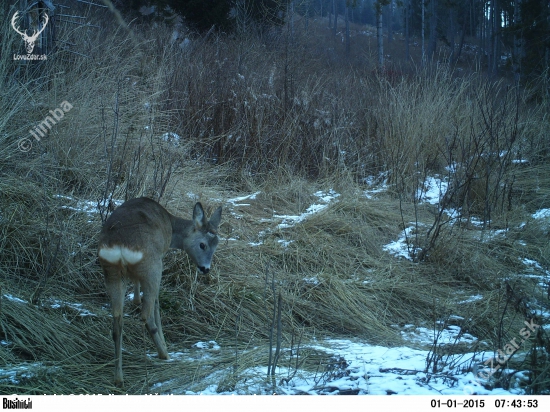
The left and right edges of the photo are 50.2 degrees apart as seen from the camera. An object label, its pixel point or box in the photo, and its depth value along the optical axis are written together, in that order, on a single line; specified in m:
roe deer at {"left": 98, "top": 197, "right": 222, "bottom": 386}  3.37
